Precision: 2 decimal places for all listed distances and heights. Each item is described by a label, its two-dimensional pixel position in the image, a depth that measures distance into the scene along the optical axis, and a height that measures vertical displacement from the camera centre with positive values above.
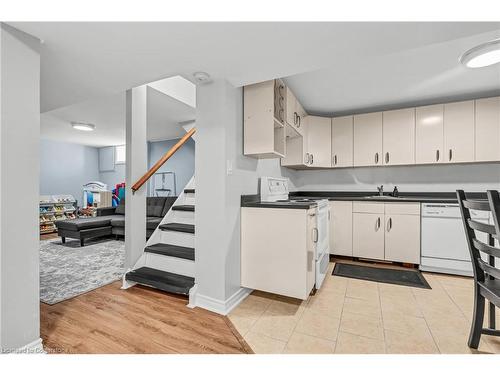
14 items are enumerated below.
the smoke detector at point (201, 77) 1.80 +0.86
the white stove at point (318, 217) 2.16 -0.31
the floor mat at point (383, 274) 2.50 -1.01
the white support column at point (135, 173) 2.50 +0.14
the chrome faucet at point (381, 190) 3.52 -0.05
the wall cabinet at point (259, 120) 2.05 +0.60
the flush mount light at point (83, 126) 4.59 +1.18
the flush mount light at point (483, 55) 1.78 +1.06
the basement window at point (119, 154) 6.92 +0.93
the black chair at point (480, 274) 1.23 -0.52
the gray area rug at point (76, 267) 2.29 -1.03
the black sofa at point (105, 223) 4.05 -0.68
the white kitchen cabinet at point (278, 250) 1.90 -0.55
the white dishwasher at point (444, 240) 2.68 -0.62
